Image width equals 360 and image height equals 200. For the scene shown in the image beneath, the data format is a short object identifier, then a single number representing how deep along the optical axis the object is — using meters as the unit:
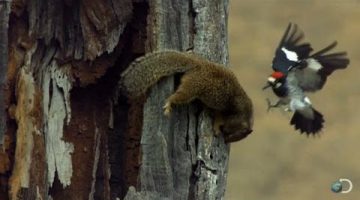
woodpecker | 8.93
